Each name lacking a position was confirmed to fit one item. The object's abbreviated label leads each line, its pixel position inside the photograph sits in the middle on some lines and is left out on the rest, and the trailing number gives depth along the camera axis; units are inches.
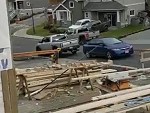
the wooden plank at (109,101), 274.2
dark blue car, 1059.3
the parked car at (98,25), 1894.7
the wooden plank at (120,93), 332.5
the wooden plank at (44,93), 427.5
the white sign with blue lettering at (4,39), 185.8
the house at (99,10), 2044.8
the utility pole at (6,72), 186.4
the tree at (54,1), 2596.0
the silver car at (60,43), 1243.2
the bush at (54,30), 2031.3
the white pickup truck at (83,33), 1596.9
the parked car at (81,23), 1937.3
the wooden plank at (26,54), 707.7
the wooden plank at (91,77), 418.3
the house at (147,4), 2233.3
